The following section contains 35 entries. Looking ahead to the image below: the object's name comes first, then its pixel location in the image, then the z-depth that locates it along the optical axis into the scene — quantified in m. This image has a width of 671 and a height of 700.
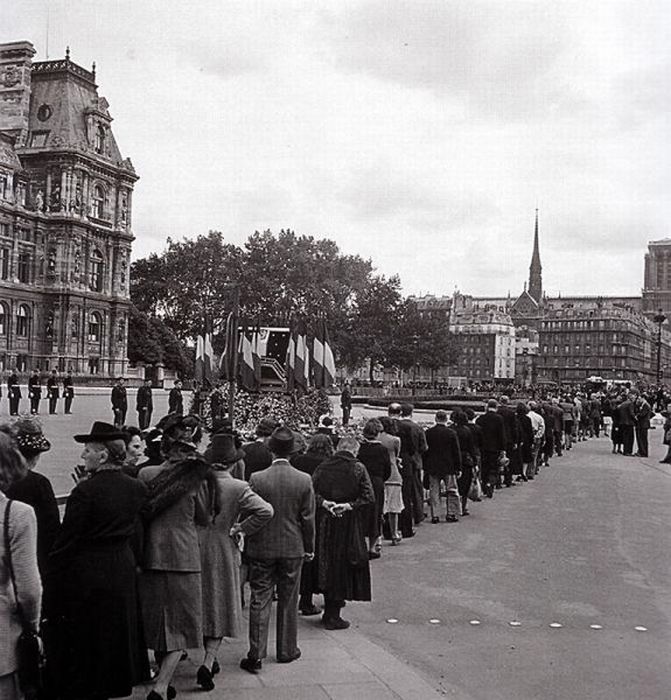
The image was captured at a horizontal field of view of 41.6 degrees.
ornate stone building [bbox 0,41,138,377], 63.22
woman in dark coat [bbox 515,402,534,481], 18.06
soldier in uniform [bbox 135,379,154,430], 26.28
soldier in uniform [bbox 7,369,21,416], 29.31
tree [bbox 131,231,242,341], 77.69
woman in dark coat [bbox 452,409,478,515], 13.80
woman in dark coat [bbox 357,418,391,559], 10.02
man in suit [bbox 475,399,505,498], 15.55
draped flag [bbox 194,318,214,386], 24.03
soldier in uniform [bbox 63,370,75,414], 33.56
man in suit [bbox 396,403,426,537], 12.20
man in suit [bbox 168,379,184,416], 27.34
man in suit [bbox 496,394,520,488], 17.17
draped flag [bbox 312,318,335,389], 24.48
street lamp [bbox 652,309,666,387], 44.77
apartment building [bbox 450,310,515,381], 167.62
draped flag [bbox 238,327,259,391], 24.23
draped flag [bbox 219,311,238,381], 17.97
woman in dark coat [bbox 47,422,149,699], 5.00
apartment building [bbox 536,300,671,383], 152.25
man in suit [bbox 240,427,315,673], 6.78
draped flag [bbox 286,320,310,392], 23.66
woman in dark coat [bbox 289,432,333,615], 8.33
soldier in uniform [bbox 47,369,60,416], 32.38
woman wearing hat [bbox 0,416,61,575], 5.14
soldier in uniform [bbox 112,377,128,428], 25.52
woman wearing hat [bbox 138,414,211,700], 5.80
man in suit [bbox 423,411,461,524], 13.02
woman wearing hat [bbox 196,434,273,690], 6.14
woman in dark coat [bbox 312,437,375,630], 7.84
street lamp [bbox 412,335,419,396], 79.19
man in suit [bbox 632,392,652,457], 25.88
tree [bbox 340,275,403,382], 72.88
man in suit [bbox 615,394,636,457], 25.84
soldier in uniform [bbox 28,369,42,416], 30.86
